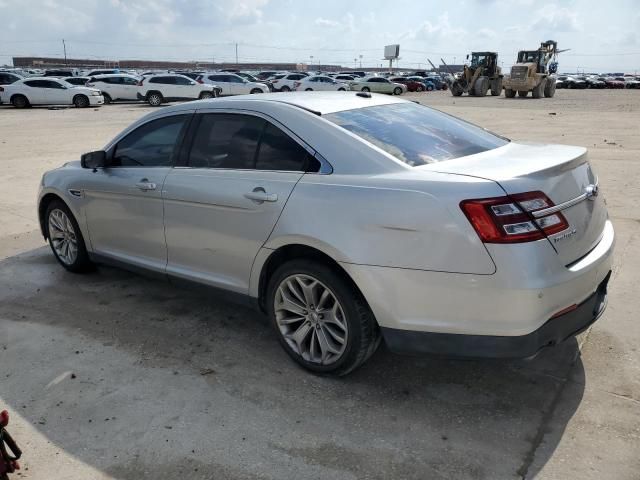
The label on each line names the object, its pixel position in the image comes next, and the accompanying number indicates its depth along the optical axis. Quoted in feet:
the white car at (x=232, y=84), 103.81
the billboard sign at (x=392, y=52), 305.12
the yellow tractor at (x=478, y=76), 129.49
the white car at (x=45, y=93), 92.68
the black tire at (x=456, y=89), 132.07
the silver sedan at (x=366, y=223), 8.82
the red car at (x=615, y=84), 190.17
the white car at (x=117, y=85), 103.19
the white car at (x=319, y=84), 117.99
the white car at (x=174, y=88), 96.58
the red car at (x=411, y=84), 163.27
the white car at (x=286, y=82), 125.29
